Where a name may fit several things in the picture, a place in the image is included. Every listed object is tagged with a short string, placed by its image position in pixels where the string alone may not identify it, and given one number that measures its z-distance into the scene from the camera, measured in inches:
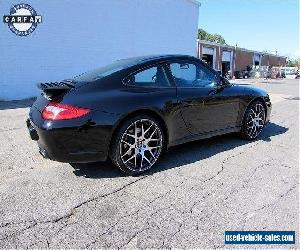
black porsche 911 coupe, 133.2
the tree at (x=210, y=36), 3236.7
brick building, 1335.6
